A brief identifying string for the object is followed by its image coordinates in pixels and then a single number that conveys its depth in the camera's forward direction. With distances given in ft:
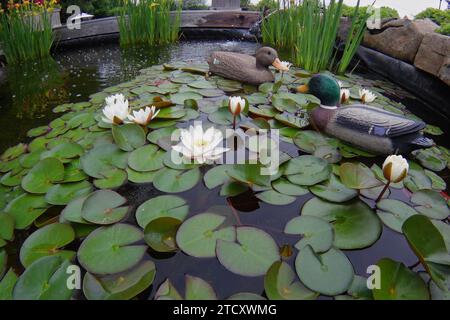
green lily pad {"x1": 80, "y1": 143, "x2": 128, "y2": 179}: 3.86
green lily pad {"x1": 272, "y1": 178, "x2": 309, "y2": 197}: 3.46
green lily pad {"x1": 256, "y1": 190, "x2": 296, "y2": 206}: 3.35
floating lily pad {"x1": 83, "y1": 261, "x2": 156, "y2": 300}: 2.34
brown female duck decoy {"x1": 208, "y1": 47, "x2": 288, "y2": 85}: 6.93
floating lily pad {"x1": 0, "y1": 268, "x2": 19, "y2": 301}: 2.42
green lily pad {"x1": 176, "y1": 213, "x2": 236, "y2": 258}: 2.73
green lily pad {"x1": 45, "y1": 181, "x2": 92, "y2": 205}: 3.47
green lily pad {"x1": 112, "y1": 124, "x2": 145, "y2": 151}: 4.20
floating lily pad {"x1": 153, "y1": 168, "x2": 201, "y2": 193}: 3.51
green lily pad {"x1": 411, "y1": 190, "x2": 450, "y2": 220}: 3.33
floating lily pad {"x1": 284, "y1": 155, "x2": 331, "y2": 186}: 3.57
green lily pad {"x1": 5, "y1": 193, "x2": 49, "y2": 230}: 3.27
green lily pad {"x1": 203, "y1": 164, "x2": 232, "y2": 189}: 3.53
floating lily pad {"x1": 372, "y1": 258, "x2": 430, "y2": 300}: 2.27
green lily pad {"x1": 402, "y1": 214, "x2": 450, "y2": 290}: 2.35
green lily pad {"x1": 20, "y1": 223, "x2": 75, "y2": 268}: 2.79
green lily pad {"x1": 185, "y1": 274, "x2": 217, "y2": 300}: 2.36
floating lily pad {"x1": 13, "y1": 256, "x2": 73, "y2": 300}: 2.35
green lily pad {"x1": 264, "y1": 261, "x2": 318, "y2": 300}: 2.32
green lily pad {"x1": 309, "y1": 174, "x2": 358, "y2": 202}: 3.29
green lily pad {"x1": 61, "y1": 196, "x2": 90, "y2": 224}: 3.07
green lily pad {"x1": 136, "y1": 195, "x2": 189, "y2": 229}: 3.10
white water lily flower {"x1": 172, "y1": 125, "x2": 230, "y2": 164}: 3.36
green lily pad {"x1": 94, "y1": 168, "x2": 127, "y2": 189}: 3.68
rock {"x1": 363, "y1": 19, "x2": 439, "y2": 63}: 7.64
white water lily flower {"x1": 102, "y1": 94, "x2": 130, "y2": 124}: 4.34
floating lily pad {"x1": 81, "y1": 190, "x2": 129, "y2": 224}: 3.08
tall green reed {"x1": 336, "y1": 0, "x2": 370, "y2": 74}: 7.47
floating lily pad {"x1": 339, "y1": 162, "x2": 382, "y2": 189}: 3.20
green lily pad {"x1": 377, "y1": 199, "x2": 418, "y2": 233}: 3.12
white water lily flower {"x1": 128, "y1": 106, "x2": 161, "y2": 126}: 4.40
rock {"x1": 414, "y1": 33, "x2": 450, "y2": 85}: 6.30
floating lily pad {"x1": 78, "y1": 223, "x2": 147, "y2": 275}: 2.63
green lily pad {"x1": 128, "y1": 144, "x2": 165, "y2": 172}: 3.88
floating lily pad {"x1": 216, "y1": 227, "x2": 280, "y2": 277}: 2.57
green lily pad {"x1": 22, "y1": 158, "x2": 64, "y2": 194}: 3.65
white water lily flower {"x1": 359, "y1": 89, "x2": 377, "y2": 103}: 5.66
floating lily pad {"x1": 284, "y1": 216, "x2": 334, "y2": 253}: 2.74
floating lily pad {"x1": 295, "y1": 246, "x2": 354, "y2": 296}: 2.37
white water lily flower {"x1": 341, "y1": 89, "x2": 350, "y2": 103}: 5.39
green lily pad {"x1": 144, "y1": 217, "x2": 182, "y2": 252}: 2.78
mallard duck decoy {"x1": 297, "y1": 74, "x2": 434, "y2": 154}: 4.02
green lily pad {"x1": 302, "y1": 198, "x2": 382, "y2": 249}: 2.83
